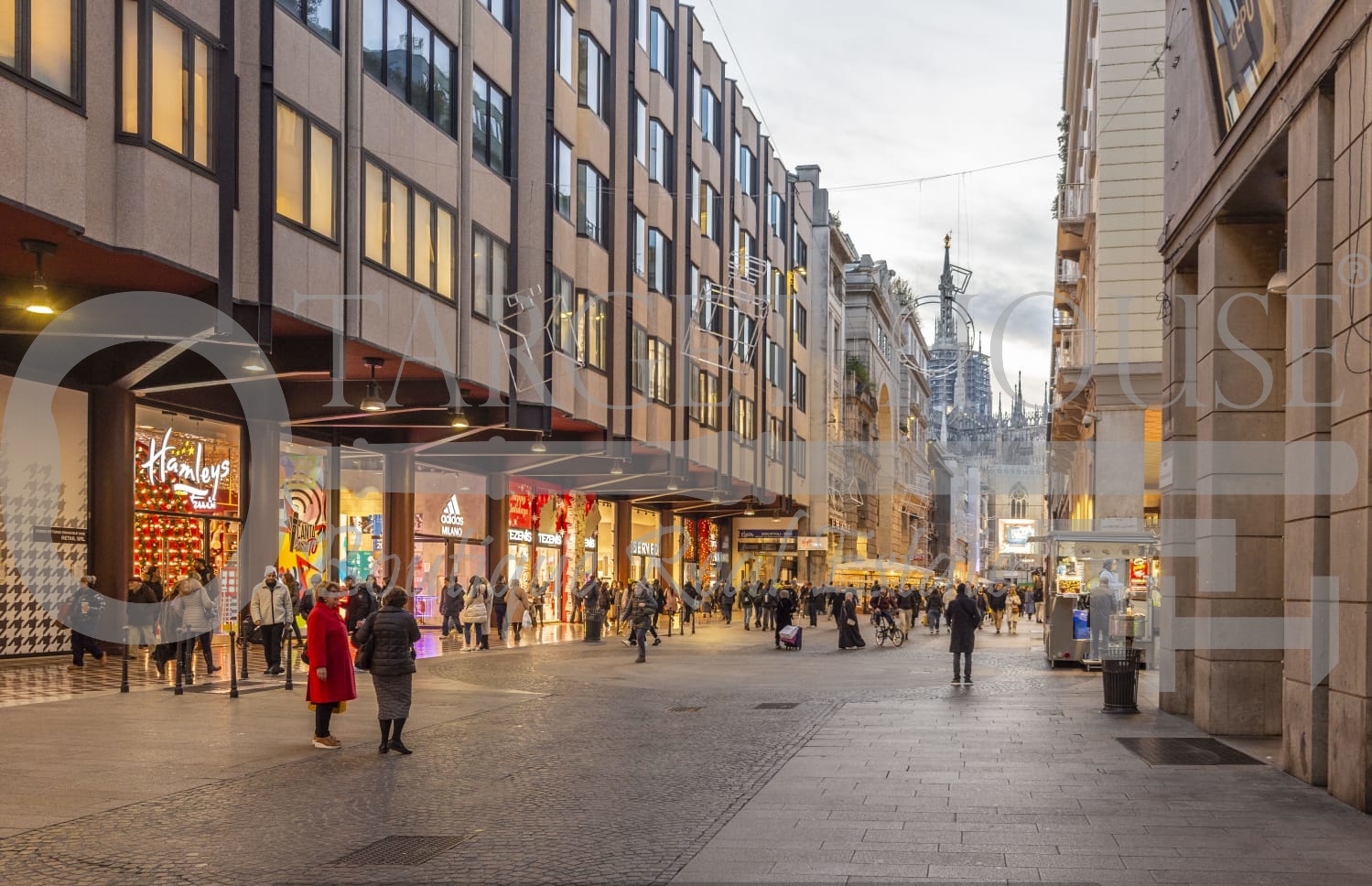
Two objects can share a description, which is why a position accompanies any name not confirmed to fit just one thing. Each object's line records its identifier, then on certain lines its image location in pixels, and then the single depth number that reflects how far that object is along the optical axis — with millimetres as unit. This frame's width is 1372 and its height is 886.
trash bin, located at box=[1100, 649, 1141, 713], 18703
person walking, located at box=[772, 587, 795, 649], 35500
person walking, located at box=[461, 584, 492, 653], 30484
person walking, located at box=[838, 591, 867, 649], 34844
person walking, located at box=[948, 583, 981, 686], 23672
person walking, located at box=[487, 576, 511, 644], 34125
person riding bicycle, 38531
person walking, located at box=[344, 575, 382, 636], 24875
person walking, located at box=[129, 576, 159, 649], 22391
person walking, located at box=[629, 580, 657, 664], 28547
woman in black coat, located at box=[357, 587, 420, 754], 14156
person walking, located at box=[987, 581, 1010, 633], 47719
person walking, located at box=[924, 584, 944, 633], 48866
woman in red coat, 14461
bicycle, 38031
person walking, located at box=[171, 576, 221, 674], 21438
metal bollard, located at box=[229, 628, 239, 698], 18688
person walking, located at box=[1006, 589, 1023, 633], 49497
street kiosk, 26750
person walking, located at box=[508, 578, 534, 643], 33781
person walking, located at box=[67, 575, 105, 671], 23094
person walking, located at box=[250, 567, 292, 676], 22922
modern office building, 16812
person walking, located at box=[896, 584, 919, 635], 44250
